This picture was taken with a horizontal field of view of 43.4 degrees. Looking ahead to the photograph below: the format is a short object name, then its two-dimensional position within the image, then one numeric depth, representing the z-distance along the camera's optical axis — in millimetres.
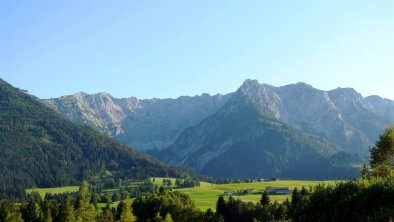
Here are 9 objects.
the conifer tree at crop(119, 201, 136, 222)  146125
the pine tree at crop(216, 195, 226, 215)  184125
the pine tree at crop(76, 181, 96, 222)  175125
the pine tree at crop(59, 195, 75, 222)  163875
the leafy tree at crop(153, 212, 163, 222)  147475
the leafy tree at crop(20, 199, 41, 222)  174750
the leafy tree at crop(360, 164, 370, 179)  113488
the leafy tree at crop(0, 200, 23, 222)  160875
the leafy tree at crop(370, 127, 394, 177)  106750
